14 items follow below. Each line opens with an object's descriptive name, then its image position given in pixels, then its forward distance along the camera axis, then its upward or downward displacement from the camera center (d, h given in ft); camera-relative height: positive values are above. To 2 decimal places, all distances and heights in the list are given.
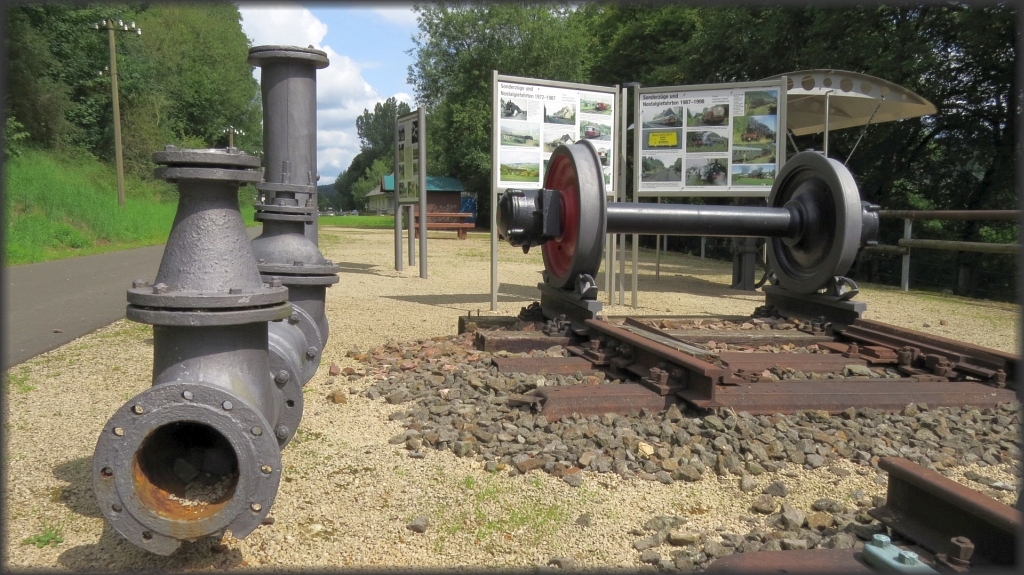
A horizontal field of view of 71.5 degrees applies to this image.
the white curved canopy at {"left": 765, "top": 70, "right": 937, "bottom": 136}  32.65 +6.11
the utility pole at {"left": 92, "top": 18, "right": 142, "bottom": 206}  85.91 +12.07
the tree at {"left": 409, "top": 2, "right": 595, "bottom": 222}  139.23 +32.51
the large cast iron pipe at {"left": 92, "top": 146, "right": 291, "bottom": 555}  6.97 -1.77
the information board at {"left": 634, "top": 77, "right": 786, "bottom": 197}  28.84 +3.38
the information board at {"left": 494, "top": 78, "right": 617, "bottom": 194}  27.27 +3.84
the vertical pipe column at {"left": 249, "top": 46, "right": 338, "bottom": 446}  12.01 +0.39
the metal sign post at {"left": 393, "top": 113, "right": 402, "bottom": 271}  45.16 -1.12
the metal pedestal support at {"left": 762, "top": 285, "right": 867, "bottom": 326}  19.15 -2.44
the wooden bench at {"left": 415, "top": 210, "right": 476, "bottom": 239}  90.24 -0.91
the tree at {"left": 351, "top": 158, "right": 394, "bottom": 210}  380.17 +21.44
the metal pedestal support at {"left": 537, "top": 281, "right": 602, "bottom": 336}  18.22 -2.34
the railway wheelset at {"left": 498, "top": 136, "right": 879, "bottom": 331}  17.51 -0.10
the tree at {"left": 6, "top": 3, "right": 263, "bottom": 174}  90.47 +24.48
